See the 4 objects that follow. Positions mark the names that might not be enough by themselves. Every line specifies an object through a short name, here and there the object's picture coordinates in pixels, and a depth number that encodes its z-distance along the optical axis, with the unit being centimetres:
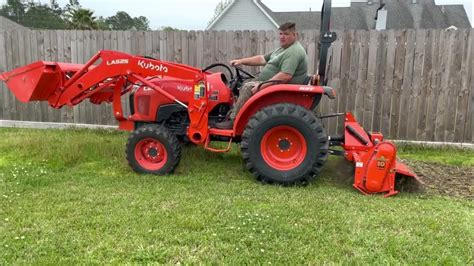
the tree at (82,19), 3472
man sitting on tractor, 469
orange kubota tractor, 457
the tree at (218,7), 3957
